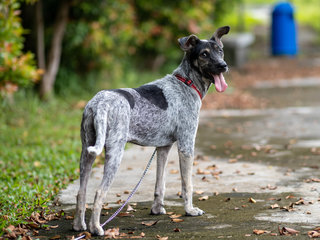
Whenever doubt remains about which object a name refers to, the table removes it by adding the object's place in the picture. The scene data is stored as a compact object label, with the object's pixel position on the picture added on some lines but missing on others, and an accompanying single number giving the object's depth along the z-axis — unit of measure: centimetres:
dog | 888
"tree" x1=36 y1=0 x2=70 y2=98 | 2400
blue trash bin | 4754
